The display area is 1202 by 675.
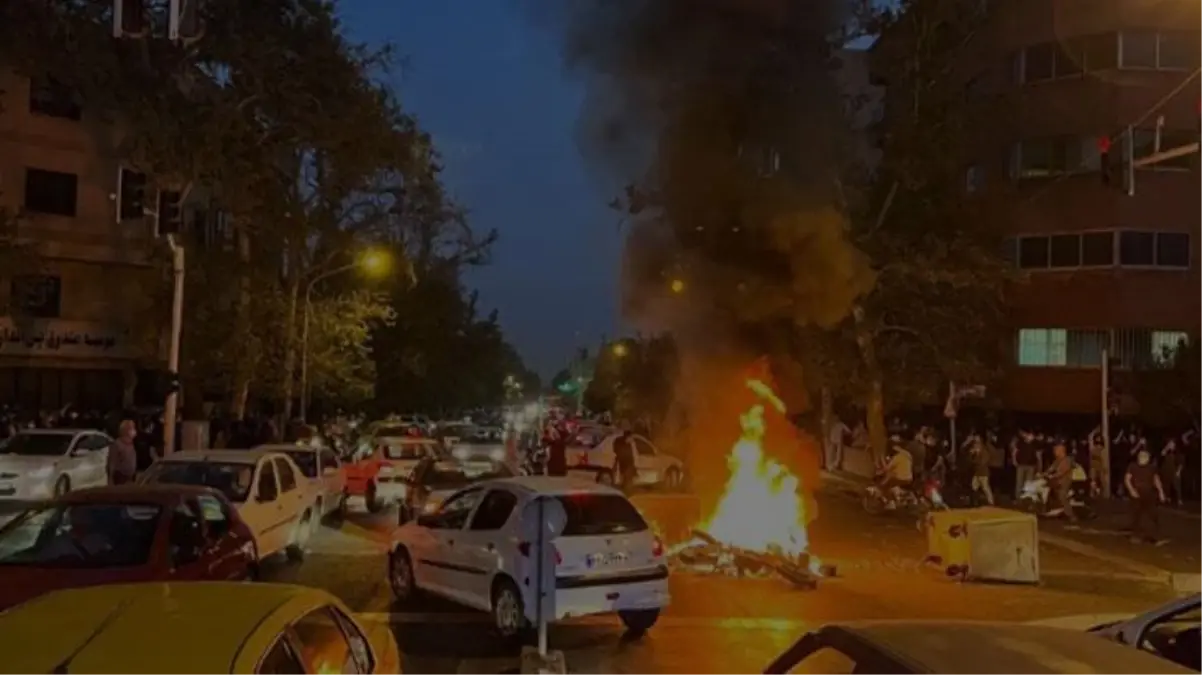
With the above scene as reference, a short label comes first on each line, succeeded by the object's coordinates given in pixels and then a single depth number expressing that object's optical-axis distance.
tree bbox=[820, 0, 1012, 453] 36.78
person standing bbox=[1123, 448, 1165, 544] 21.61
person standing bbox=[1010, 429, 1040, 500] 28.50
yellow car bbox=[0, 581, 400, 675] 4.32
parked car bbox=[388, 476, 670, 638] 12.15
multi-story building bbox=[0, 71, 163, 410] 39.81
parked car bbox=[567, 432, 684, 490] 31.38
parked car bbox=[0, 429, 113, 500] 23.81
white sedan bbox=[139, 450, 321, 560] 15.75
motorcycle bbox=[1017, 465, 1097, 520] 26.49
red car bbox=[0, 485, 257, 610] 9.39
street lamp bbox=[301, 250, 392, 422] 39.12
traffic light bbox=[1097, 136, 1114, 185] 19.20
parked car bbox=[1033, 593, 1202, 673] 8.21
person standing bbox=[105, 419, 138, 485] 20.34
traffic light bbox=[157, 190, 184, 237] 20.89
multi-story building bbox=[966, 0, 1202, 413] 38.88
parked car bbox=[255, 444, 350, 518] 21.27
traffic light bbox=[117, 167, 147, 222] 19.20
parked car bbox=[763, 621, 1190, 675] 4.21
